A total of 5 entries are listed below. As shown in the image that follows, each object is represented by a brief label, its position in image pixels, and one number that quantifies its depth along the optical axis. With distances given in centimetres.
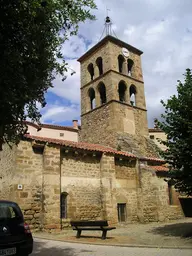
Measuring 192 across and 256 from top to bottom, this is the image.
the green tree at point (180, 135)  985
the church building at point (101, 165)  1294
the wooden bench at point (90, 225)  1010
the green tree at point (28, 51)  474
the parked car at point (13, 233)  555
